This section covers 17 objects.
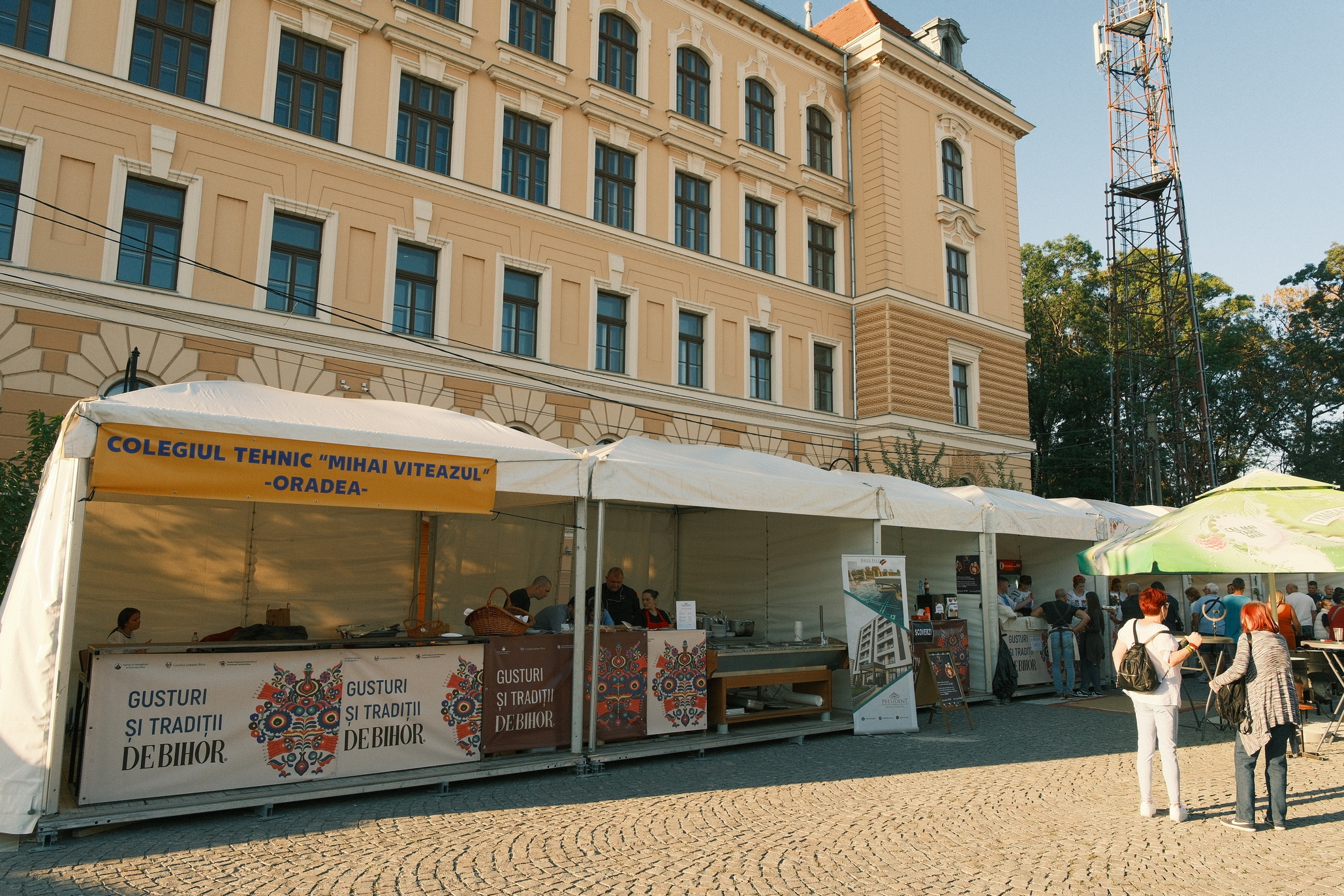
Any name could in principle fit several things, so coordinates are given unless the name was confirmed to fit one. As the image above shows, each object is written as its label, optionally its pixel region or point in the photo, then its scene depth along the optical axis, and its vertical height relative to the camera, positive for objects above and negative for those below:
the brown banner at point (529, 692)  8.35 -0.92
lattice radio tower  31.83 +10.76
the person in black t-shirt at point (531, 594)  10.22 -0.02
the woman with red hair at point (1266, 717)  6.59 -0.81
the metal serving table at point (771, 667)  10.09 -0.82
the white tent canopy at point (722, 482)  8.95 +1.20
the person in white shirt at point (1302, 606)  15.85 -0.05
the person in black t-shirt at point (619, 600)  11.21 -0.07
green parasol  8.18 +0.64
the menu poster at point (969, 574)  13.83 +0.37
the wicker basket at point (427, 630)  8.74 -0.38
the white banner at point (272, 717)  6.51 -0.99
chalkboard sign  11.27 -1.00
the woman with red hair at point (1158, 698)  6.74 -0.70
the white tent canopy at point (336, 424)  6.57 +1.31
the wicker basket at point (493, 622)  8.57 -0.28
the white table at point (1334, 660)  10.00 -0.64
